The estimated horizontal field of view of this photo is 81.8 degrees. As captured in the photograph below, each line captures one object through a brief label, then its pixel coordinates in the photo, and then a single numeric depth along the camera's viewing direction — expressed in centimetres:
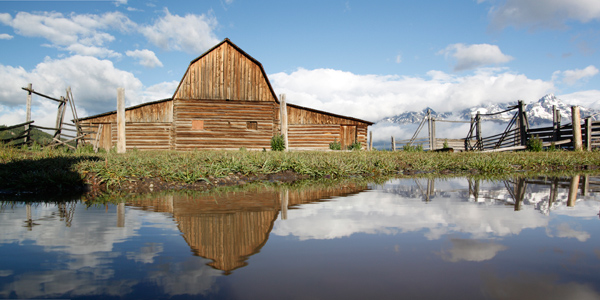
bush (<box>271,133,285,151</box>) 1791
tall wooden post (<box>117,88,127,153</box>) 1405
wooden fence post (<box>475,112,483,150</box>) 2813
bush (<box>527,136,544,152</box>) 1789
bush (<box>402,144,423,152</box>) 1867
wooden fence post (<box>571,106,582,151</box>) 1853
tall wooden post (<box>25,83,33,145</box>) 1869
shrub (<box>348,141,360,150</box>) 2168
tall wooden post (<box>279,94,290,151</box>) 1749
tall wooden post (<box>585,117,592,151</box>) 1911
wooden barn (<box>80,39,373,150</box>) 2186
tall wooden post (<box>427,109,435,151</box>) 2774
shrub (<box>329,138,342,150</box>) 2076
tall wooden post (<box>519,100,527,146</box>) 2086
